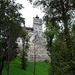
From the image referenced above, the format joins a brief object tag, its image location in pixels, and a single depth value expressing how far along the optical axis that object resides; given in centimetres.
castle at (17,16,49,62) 4712
